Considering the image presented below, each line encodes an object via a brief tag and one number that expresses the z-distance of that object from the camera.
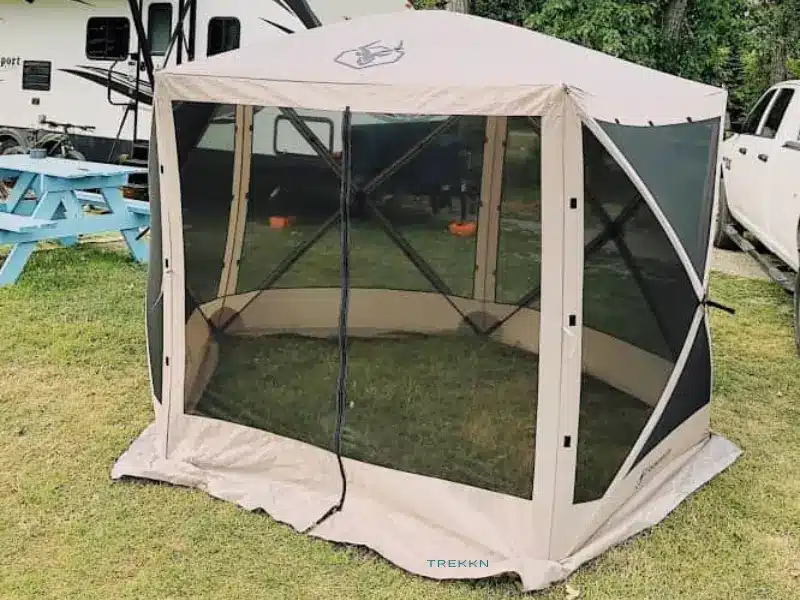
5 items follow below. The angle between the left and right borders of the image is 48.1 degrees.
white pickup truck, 5.90
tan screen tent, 2.93
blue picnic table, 6.05
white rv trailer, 8.12
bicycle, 9.60
